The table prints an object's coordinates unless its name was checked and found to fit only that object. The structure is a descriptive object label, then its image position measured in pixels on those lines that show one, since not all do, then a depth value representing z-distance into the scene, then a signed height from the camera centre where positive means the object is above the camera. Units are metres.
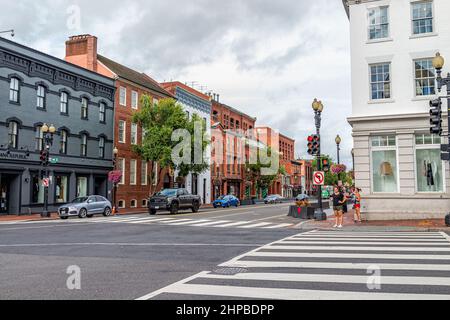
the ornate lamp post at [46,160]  27.93 +2.03
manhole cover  8.16 -1.57
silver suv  26.80 -1.10
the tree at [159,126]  38.88 +5.87
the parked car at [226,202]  47.44 -1.35
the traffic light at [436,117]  16.73 +2.73
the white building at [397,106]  21.42 +4.21
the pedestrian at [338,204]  18.44 -0.66
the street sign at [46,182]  28.29 +0.58
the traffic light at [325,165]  22.61 +1.25
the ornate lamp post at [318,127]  22.91 +3.33
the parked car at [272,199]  61.76 -1.40
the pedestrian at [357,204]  21.29 -0.76
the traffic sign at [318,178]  22.28 +0.56
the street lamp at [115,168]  32.68 +1.95
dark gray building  29.88 +4.98
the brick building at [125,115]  40.69 +7.27
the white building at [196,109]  53.16 +10.66
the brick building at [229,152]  62.58 +5.88
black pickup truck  30.42 -0.77
